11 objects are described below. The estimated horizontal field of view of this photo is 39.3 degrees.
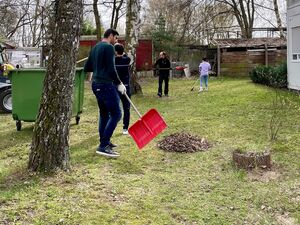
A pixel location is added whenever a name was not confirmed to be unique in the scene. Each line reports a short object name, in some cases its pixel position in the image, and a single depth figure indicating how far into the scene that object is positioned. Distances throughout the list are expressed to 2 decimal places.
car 11.20
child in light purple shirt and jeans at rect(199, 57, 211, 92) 16.98
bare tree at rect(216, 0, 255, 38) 32.47
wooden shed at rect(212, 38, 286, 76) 24.69
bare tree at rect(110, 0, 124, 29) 27.16
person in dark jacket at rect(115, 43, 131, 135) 7.55
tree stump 5.49
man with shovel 5.87
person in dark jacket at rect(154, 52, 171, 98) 14.71
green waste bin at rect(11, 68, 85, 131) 8.13
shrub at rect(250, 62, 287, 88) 15.75
